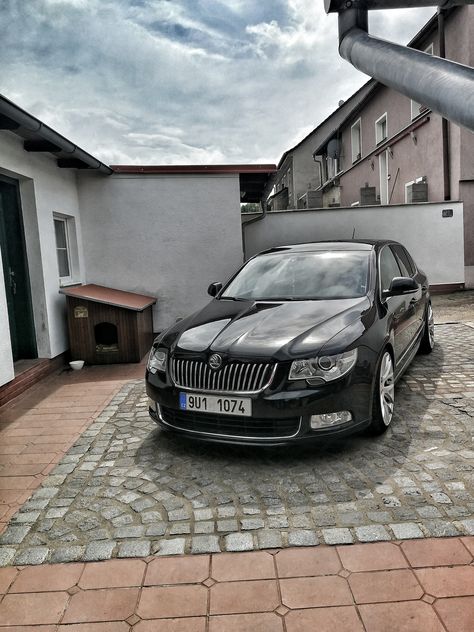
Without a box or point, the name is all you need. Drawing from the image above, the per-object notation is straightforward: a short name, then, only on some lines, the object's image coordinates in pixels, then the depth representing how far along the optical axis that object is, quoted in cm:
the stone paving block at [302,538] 250
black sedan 326
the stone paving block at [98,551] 246
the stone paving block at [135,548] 248
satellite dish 2371
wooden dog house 702
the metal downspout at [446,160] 1329
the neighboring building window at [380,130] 1838
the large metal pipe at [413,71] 335
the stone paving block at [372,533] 251
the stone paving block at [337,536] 251
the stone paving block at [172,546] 248
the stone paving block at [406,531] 251
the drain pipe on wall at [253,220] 1134
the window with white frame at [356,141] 2138
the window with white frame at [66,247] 797
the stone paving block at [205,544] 249
